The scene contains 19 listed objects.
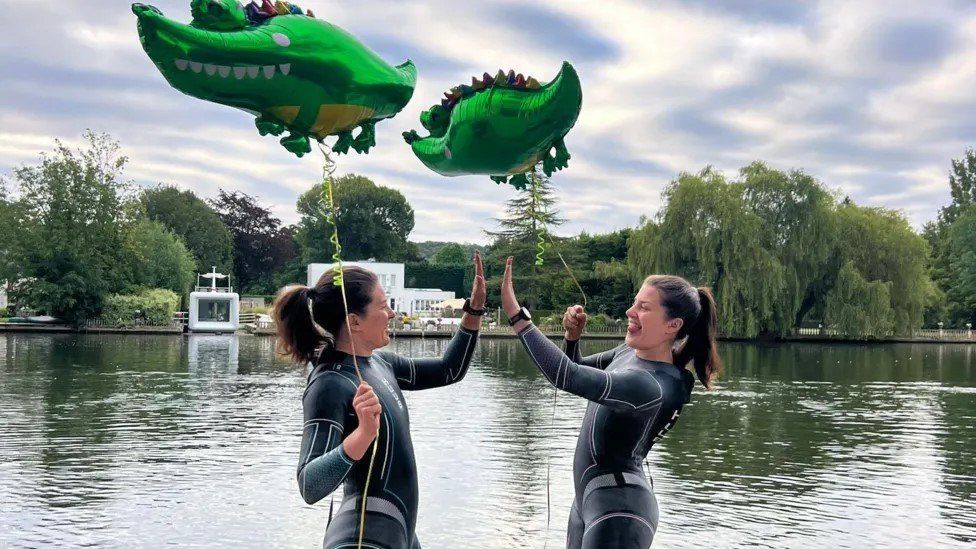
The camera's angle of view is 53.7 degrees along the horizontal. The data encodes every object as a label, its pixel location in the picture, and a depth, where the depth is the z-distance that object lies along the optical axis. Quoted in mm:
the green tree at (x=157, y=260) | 53294
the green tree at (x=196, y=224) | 71875
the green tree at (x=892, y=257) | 46000
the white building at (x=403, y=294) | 57406
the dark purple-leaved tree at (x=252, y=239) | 78562
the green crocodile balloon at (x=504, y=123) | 4004
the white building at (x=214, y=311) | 49000
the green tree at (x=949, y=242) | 66500
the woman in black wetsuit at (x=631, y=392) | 3629
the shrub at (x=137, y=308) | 50406
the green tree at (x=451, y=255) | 89438
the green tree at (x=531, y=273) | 36138
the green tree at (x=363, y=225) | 75062
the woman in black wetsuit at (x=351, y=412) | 3055
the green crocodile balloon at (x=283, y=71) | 3436
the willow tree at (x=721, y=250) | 43281
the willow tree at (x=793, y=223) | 44781
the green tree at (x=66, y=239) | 49312
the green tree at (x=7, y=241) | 48688
